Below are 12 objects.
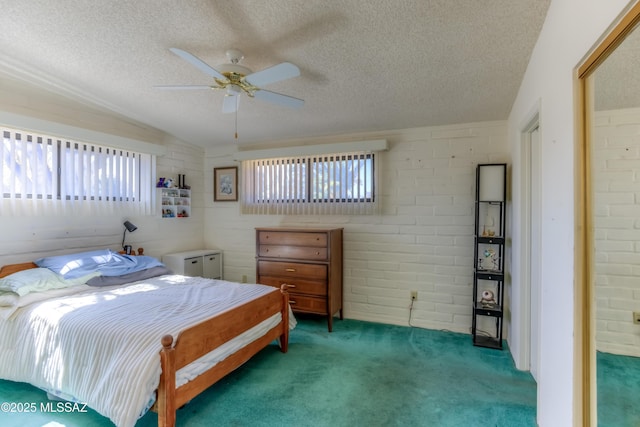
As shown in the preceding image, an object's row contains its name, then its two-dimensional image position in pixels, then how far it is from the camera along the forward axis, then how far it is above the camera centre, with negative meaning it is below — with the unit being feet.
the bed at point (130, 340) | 5.35 -2.61
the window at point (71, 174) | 8.83 +1.32
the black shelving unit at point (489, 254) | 9.39 -1.33
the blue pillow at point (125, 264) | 9.56 -1.71
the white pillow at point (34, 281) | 7.50 -1.78
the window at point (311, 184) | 11.84 +1.22
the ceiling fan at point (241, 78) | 5.96 +2.86
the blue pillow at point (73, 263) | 8.79 -1.51
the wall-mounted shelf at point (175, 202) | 13.10 +0.49
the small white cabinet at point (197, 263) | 12.57 -2.13
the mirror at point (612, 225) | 3.35 -0.13
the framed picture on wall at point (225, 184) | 14.34 +1.40
